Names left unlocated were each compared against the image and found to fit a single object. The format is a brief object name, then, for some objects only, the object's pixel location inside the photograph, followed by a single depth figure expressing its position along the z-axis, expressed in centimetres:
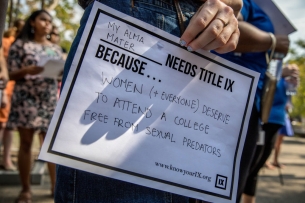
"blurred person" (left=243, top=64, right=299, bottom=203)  272
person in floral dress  335
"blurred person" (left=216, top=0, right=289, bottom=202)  179
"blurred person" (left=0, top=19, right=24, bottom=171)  470
